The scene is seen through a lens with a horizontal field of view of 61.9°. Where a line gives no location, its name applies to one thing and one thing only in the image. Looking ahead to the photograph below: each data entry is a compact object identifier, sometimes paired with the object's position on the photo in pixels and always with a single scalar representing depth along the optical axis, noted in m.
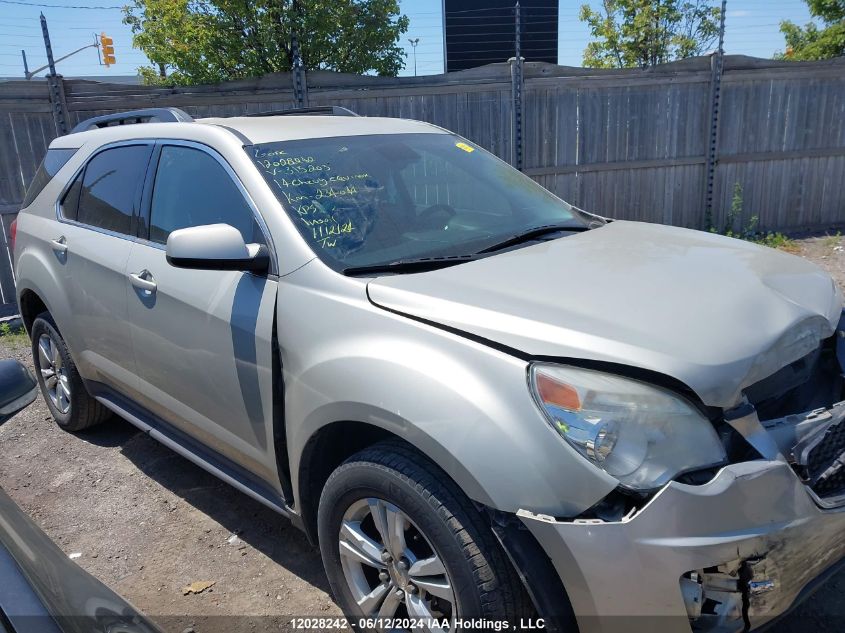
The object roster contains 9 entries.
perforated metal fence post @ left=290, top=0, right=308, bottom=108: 7.78
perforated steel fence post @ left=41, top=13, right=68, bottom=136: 7.19
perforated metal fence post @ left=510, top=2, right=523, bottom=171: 8.59
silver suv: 1.85
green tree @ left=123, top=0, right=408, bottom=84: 11.00
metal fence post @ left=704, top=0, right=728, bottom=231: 9.29
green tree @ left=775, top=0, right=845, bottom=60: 15.59
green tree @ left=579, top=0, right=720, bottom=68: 16.66
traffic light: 17.49
